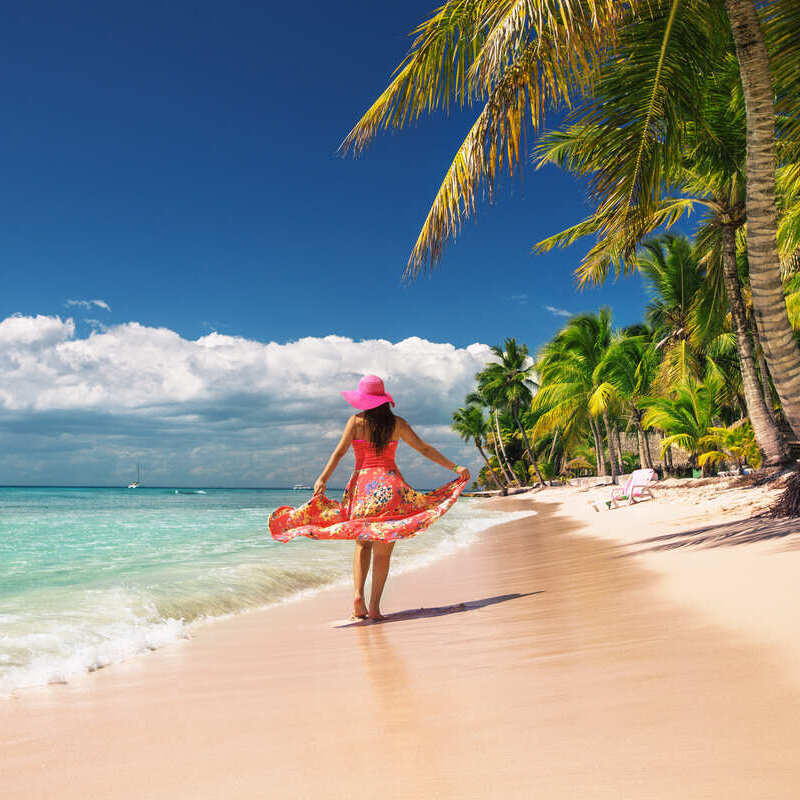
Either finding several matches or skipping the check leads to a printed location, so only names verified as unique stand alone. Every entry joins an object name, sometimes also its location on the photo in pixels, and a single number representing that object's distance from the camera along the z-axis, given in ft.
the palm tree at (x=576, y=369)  91.25
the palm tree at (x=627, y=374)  81.46
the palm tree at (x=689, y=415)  60.44
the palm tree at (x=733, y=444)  49.67
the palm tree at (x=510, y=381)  154.92
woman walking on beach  13.11
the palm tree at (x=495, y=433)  162.76
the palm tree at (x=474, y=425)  191.52
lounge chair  46.84
